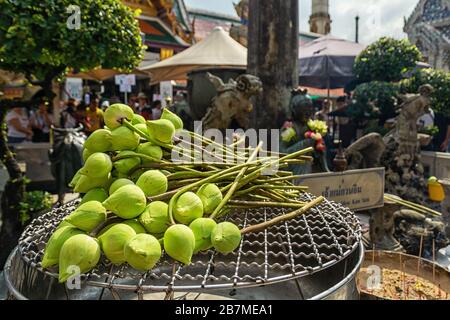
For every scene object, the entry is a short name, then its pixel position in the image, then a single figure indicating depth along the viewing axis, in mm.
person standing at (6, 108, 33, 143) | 7148
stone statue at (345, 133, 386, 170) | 3486
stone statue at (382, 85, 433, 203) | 4316
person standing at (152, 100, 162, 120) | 8039
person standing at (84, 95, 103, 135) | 6859
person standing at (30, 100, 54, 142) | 7152
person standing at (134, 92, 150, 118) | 9124
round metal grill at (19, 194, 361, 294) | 948
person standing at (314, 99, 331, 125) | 9211
